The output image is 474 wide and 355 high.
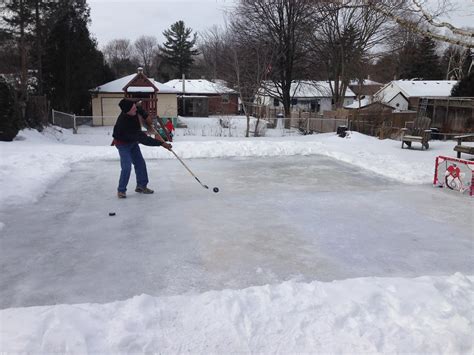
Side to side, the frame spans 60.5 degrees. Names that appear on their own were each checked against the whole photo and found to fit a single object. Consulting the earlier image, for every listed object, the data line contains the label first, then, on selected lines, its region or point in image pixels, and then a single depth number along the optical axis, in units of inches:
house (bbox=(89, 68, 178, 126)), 1139.9
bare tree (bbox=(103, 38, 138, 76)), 3046.3
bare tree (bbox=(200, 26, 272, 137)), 933.2
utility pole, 1620.3
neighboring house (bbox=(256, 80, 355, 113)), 1295.9
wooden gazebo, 1137.4
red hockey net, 293.7
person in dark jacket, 269.9
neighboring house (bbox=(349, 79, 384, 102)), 2024.1
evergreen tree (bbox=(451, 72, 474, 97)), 821.2
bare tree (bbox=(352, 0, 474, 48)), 314.7
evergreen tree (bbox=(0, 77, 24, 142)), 526.9
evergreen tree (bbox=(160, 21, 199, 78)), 2260.1
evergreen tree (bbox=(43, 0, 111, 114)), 1016.9
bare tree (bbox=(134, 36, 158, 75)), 3068.4
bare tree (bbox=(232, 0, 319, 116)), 1008.9
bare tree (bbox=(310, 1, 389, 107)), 1111.6
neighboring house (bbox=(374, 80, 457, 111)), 1387.8
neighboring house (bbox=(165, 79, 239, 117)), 1627.7
